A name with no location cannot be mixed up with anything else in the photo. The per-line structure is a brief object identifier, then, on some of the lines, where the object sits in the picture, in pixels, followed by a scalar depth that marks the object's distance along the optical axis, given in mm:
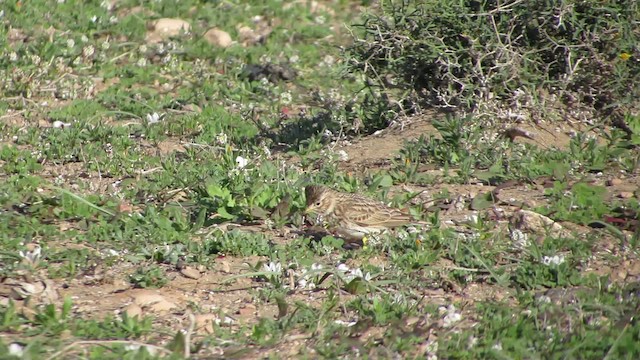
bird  14352
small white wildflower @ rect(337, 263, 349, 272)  12956
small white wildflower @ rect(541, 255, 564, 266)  12609
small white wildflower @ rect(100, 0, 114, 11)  26031
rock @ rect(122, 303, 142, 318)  11706
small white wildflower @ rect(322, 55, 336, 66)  24744
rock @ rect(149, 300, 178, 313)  12062
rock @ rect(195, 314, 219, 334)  11586
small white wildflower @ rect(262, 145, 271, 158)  17430
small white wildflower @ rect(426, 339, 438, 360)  10698
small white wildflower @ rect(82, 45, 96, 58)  23312
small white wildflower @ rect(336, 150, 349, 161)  17375
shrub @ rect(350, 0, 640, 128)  17266
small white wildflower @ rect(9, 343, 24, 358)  10117
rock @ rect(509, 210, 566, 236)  14016
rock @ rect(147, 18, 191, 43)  25172
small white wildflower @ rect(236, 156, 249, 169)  16084
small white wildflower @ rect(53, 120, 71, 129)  19609
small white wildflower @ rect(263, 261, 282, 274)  12805
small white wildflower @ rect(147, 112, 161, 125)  19656
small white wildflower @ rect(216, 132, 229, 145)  18141
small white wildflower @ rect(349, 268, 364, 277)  12547
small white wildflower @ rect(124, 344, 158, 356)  10500
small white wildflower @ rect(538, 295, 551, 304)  11718
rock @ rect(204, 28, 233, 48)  25378
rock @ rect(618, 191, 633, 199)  15180
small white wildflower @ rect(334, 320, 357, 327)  11537
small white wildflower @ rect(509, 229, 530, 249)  13195
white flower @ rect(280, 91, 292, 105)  22109
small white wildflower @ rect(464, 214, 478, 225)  14206
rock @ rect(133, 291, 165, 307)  12180
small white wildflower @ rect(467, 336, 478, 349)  10825
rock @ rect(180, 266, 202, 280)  13116
